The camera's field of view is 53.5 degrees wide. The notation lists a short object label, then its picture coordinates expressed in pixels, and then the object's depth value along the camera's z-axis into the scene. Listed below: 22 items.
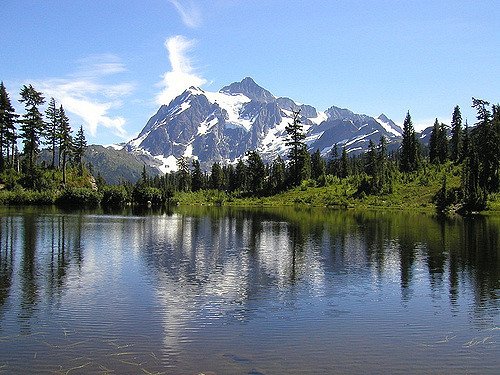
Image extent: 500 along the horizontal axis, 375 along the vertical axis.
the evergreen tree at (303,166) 170.52
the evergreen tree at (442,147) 177.75
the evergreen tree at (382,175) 147.50
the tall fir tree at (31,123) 123.50
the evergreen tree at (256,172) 183.25
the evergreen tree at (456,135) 166.76
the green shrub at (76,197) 121.88
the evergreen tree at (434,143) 181.86
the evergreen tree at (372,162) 156.18
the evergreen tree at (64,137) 127.70
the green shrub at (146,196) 151.25
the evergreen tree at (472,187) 115.00
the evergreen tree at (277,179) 172.88
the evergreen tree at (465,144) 153.50
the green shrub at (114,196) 137.25
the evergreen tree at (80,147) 154.46
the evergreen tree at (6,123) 120.75
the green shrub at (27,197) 111.49
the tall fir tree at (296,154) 169.75
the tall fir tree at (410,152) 171.88
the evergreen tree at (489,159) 128.00
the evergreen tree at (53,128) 127.81
